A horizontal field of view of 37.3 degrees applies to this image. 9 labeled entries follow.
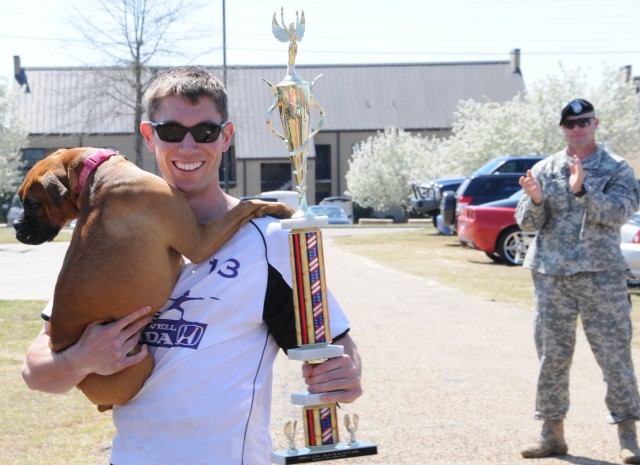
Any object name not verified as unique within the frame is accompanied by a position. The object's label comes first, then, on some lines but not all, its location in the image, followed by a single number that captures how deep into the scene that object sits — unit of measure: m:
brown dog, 2.48
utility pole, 34.37
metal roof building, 64.38
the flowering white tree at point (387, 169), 56.03
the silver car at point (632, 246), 13.04
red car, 17.83
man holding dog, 2.43
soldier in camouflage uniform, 5.57
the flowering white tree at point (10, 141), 50.72
